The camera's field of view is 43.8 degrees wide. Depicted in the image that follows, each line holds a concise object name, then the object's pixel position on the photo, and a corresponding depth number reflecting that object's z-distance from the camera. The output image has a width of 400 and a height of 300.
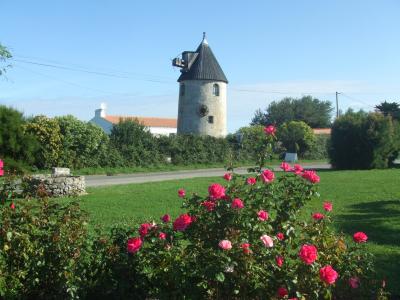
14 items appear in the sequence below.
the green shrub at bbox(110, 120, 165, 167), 31.53
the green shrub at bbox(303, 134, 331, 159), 50.22
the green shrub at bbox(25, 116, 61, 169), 26.19
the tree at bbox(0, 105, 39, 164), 22.95
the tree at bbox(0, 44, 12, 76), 20.65
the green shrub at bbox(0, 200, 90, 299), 3.93
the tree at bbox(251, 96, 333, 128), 87.25
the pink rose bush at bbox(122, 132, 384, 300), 3.62
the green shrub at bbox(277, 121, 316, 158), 49.28
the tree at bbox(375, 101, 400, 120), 68.65
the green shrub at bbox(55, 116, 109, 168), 27.25
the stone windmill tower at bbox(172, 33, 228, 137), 50.12
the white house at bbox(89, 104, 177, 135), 77.12
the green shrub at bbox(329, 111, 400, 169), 31.62
